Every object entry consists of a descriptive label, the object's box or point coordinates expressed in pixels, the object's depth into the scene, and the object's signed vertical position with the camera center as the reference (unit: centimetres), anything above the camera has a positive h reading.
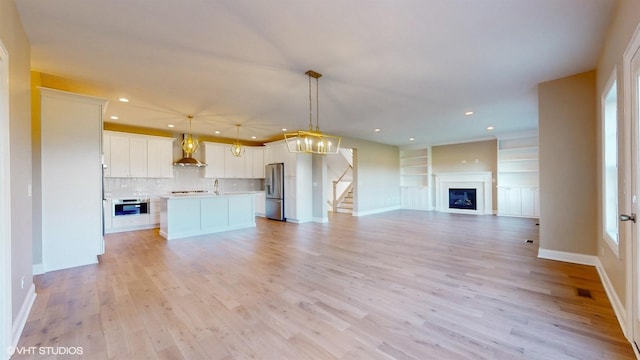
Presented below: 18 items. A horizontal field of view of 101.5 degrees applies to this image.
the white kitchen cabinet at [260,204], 864 -79
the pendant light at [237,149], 664 +81
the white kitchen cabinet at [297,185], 755 -14
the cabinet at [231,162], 783 +59
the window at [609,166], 269 +12
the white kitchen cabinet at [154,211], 668 -76
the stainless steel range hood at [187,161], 676 +52
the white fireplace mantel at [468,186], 862 -27
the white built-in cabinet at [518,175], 778 +8
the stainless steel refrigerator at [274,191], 789 -33
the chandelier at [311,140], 350 +60
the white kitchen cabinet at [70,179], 354 +5
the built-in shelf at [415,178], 999 +3
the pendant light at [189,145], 566 +79
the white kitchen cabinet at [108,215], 599 -77
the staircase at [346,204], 985 -95
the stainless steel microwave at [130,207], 614 -60
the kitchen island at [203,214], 545 -74
